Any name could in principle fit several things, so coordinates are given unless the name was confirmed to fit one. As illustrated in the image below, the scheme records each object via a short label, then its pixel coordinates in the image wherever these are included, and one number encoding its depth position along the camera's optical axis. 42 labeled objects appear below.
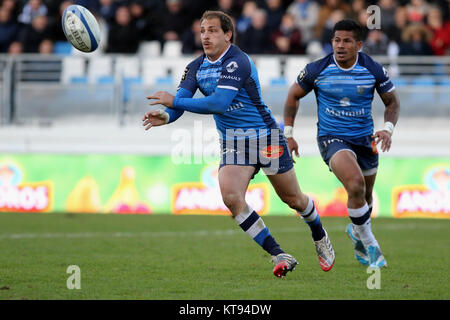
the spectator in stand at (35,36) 18.27
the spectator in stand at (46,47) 17.83
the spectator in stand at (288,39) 17.28
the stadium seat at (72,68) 16.83
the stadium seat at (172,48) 18.08
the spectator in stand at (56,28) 18.61
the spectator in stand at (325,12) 17.98
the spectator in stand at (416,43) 16.69
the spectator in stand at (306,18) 18.08
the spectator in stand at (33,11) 19.11
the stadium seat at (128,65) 16.77
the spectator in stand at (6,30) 18.86
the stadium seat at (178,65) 16.66
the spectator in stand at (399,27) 17.14
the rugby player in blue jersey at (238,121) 7.64
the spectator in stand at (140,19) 18.50
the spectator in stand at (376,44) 16.77
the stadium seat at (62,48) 18.38
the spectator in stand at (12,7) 19.39
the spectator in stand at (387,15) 17.27
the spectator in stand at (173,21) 18.64
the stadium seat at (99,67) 16.81
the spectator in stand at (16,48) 18.20
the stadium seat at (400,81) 15.94
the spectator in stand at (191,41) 17.75
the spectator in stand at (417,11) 17.53
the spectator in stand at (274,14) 17.95
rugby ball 8.83
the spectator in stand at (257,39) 17.34
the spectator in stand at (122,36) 17.95
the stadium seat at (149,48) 18.42
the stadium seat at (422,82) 15.91
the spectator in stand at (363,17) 16.84
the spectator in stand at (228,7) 18.11
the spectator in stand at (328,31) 17.11
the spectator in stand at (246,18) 17.81
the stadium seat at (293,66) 16.58
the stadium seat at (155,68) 16.72
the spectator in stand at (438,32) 17.08
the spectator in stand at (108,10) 18.81
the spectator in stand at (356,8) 17.10
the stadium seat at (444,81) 15.96
